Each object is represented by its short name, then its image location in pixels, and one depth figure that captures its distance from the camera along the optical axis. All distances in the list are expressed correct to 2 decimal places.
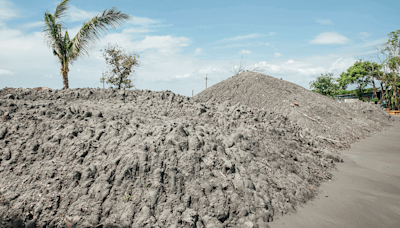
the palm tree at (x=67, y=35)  10.97
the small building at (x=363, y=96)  30.66
